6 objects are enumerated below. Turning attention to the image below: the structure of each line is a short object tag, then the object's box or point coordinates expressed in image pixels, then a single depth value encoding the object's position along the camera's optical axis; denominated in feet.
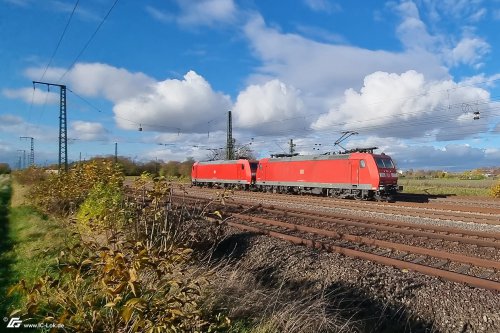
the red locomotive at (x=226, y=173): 111.86
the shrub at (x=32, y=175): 82.94
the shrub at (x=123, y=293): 8.60
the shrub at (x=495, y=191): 83.61
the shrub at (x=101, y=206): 16.02
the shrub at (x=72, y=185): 36.12
